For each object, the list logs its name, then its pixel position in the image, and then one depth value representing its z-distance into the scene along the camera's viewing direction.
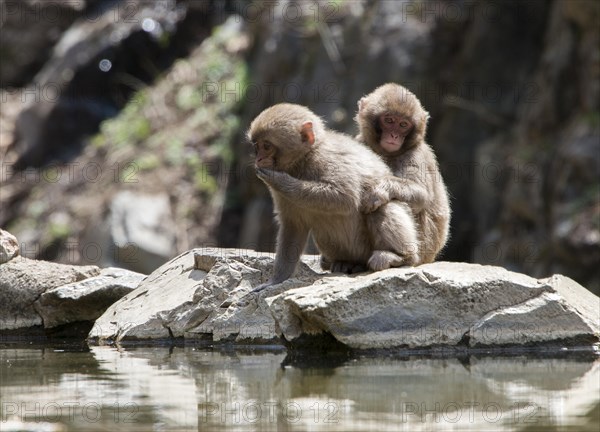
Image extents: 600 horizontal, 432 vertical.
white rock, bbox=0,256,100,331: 15.11
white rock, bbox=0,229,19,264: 15.34
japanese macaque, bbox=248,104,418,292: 13.53
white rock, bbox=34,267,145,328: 15.06
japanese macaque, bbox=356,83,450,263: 14.81
